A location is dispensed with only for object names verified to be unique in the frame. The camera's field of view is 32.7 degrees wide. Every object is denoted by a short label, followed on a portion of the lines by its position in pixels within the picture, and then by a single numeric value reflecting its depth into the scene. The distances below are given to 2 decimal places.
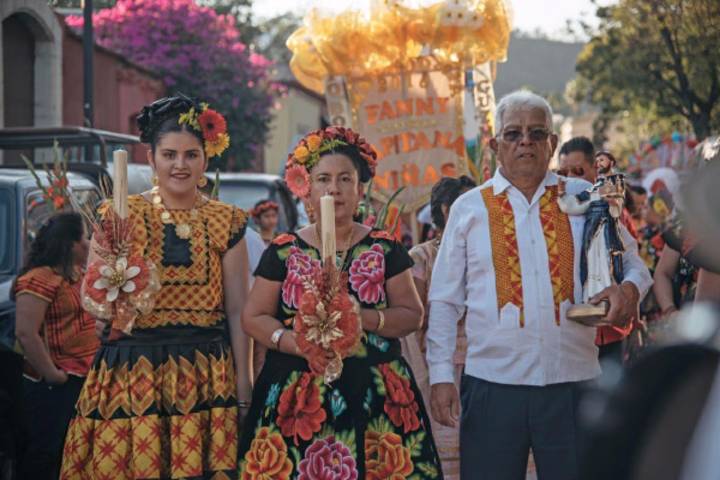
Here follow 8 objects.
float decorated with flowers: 9.76
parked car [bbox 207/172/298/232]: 13.55
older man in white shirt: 4.69
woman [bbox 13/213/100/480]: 6.53
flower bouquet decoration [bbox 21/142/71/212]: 7.86
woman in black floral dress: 4.80
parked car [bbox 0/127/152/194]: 9.62
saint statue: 4.64
